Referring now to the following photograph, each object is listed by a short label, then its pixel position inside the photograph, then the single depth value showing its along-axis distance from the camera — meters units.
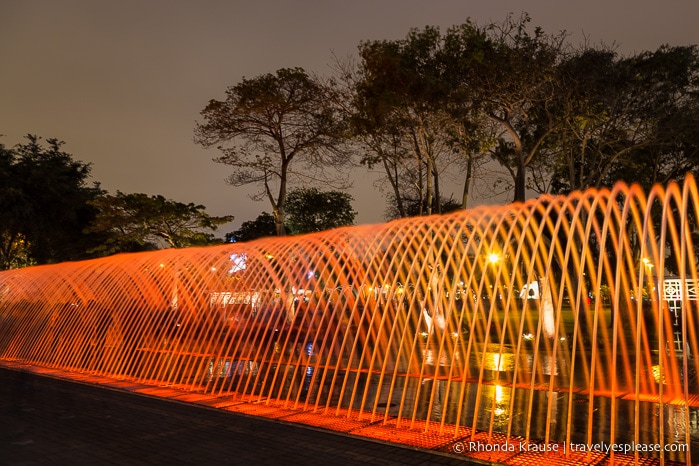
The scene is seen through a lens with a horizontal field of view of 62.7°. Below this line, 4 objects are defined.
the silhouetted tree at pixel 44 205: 32.34
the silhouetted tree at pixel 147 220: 28.23
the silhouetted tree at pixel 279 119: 24.09
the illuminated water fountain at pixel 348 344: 7.10
